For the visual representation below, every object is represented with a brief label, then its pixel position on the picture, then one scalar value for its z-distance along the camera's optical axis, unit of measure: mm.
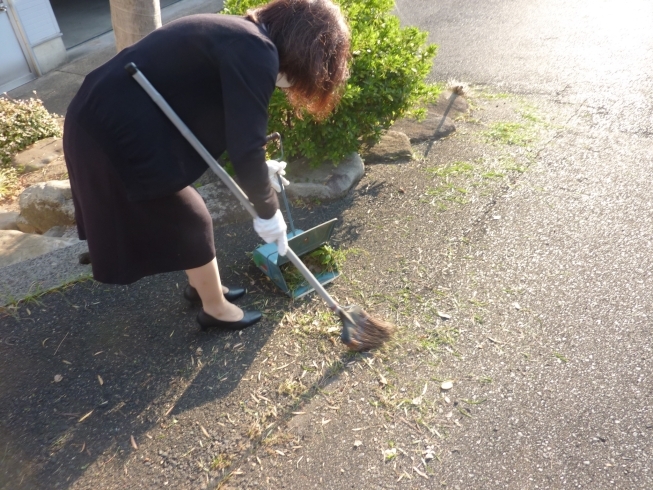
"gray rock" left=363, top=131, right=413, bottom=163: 4582
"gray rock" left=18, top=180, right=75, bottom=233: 4199
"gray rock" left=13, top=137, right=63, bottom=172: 5125
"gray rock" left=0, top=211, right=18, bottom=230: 4418
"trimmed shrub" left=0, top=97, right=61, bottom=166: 5188
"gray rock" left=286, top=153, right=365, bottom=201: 4078
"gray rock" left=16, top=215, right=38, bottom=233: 4355
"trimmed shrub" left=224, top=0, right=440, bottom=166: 3930
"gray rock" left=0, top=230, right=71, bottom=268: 3623
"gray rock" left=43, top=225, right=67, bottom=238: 4188
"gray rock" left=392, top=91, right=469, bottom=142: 4965
